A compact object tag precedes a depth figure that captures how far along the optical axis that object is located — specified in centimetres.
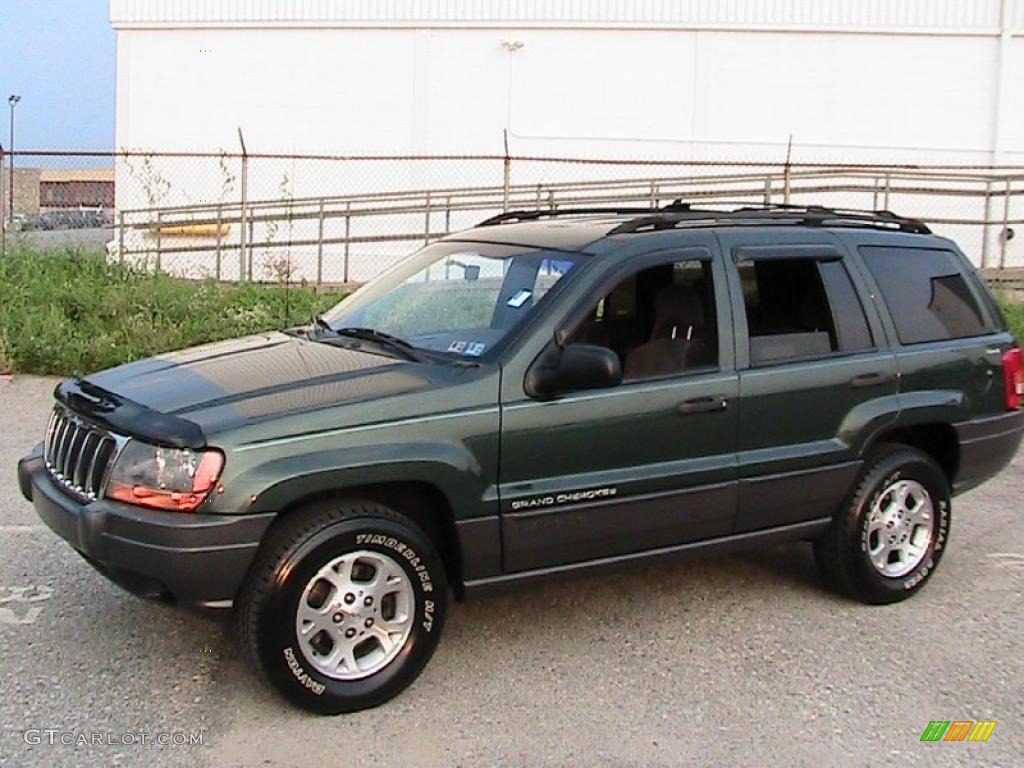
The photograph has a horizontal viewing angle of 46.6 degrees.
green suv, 403
